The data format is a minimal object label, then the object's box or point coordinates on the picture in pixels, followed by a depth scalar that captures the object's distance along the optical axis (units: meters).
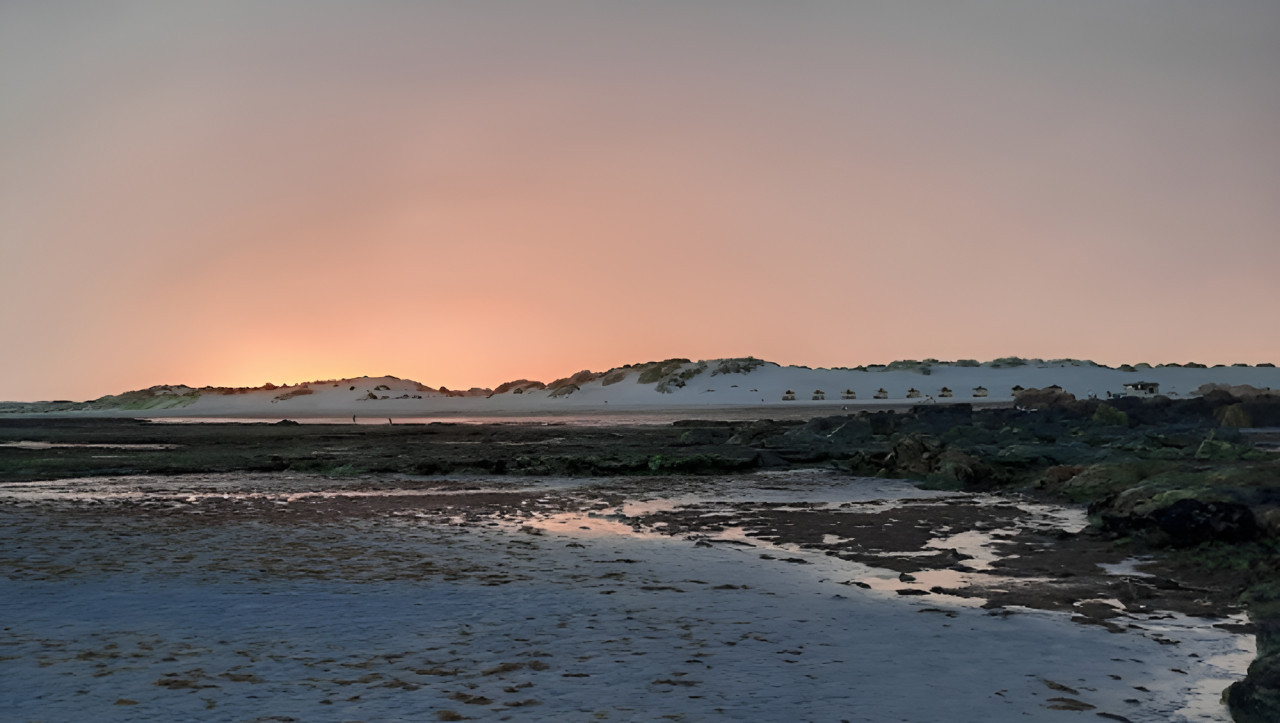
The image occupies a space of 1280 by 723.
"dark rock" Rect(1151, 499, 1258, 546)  9.98
